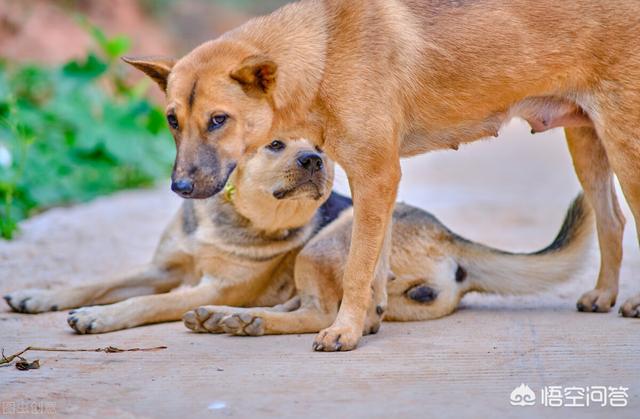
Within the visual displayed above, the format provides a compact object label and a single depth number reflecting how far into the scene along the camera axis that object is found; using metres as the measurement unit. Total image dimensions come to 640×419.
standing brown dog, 9.18
